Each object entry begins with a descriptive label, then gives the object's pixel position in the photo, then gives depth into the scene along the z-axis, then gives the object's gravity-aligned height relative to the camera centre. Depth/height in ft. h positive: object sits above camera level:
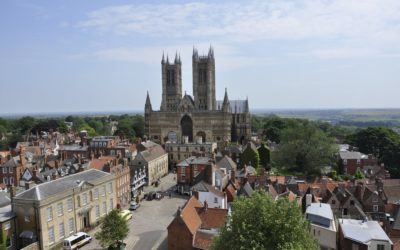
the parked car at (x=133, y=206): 148.77 -40.99
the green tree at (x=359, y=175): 185.40 -37.99
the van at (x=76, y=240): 107.96 -40.76
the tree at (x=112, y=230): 100.17 -34.21
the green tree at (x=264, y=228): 70.49 -24.84
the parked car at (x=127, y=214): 132.44 -39.95
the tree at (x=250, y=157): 212.84 -30.80
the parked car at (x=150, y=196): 164.92 -41.38
